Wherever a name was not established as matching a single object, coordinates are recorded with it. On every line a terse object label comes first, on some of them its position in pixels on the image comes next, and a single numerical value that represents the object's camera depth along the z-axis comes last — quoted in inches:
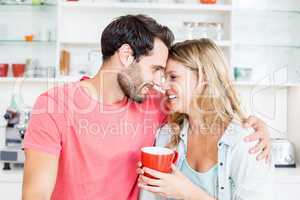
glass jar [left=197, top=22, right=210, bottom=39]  109.0
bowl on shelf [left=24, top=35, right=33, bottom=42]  110.1
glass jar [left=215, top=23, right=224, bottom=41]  108.8
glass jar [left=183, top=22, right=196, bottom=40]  108.7
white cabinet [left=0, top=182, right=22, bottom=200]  93.7
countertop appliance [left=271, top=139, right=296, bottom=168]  106.0
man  47.3
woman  49.5
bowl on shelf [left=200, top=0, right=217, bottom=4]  107.7
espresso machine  98.3
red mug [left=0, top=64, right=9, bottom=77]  108.5
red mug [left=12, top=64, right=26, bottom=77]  108.5
